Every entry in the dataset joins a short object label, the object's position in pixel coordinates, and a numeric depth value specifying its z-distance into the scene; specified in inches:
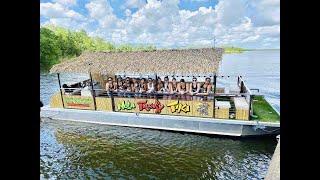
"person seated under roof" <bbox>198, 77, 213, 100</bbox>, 294.2
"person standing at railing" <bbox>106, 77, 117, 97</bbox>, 322.1
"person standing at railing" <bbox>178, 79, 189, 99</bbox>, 299.0
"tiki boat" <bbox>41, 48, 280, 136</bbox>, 293.1
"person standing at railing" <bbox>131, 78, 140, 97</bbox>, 318.1
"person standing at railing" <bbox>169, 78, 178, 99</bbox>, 304.4
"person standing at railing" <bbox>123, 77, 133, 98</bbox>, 319.1
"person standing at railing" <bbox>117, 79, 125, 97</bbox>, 318.7
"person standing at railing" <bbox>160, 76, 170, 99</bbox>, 306.6
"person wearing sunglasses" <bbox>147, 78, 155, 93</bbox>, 311.8
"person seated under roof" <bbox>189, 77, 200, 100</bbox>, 297.9
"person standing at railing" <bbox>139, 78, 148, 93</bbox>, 315.6
